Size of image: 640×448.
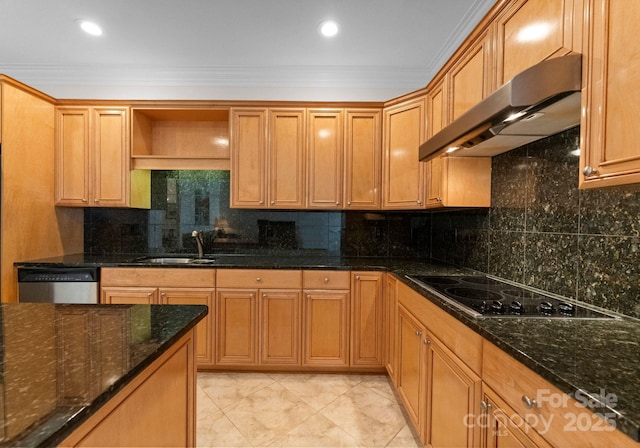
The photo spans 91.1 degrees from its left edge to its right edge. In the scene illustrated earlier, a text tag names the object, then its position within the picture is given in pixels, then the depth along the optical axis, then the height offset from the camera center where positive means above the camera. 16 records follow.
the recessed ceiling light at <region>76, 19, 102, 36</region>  2.32 +1.43
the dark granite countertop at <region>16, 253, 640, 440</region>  0.67 -0.37
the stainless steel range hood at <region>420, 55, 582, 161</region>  1.05 +0.44
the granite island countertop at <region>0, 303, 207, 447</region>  0.56 -0.36
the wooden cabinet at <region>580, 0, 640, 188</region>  0.90 +0.38
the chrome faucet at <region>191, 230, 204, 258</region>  2.99 -0.24
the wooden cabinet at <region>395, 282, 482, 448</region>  1.24 -0.78
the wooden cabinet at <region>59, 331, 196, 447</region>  0.70 -0.54
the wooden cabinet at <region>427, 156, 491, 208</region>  2.14 +0.26
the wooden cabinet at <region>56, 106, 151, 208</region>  2.85 +0.53
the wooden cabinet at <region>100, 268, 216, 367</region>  2.54 -0.57
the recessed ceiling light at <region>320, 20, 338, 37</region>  2.29 +1.42
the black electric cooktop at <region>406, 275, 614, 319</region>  1.27 -0.38
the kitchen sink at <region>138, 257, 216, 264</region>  2.82 -0.42
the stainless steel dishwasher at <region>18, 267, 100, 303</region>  2.47 -0.55
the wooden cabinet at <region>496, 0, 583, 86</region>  1.12 +0.77
